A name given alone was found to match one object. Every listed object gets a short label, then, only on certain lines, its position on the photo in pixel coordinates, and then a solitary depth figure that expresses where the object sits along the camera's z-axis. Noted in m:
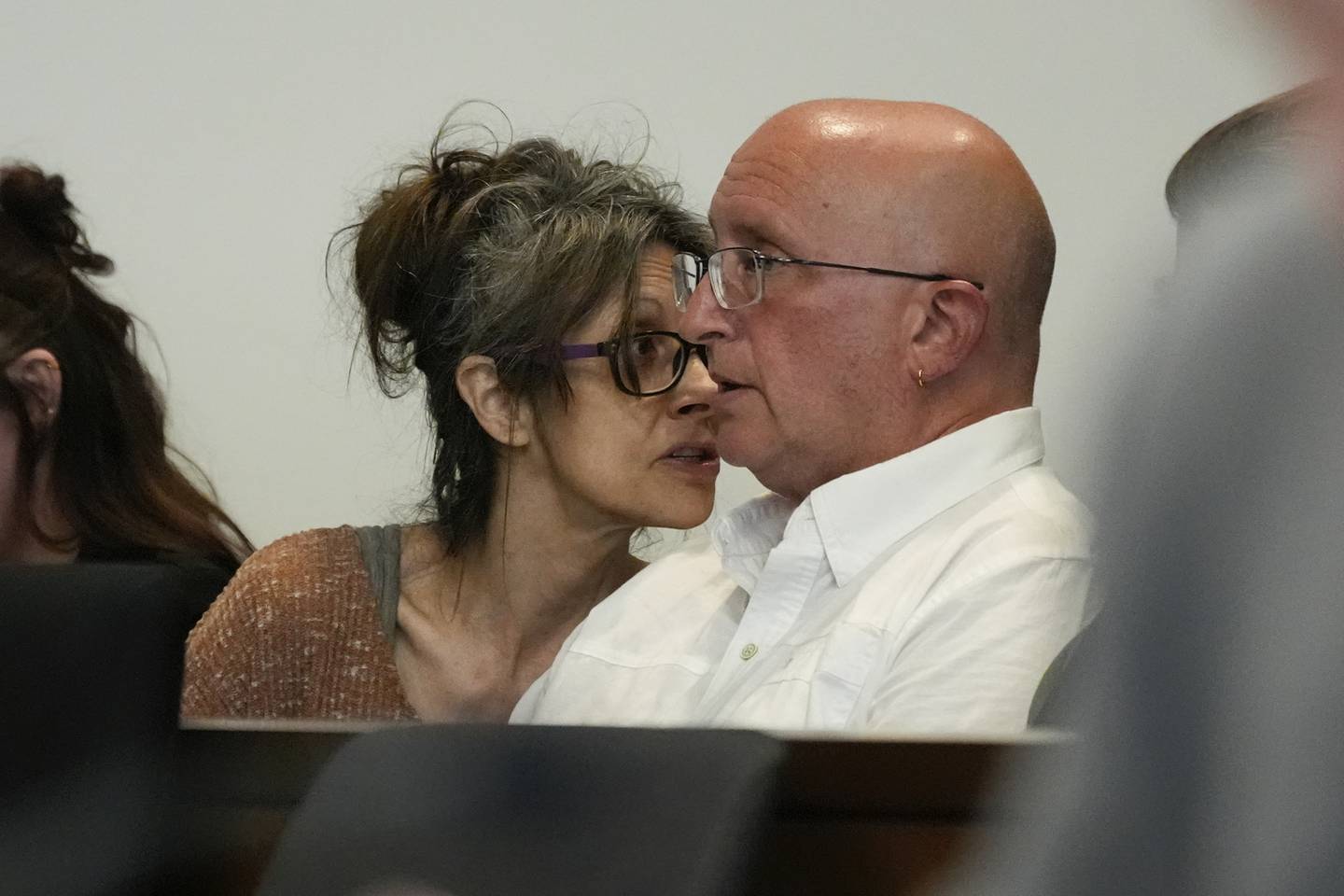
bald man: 4.77
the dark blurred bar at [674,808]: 4.40
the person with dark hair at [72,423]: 5.06
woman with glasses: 5.04
